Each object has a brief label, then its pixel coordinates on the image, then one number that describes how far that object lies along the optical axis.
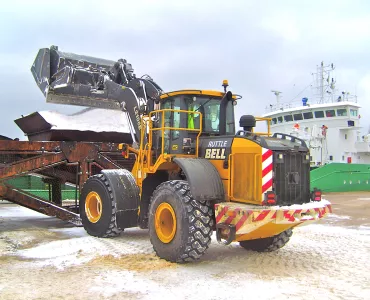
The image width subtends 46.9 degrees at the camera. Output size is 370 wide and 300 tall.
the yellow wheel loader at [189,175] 5.80
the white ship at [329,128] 26.88
